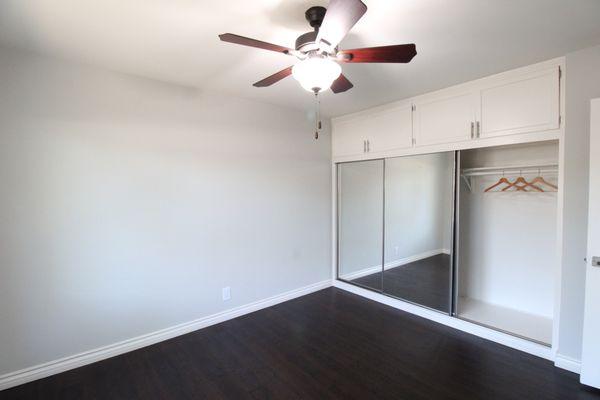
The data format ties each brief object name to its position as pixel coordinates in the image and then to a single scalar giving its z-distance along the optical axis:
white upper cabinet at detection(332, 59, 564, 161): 2.29
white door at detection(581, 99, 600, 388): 1.98
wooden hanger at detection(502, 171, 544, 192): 2.89
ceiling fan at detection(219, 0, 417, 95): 1.34
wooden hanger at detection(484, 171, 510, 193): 3.05
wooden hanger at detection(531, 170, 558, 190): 2.78
